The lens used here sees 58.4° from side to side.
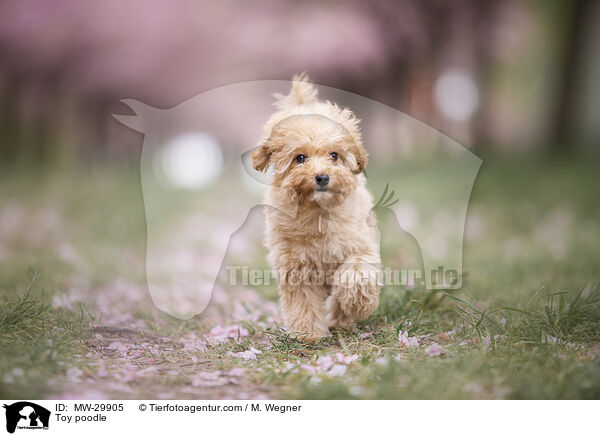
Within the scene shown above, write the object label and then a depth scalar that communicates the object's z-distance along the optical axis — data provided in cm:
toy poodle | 327
